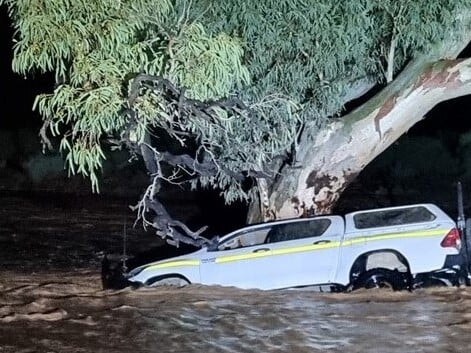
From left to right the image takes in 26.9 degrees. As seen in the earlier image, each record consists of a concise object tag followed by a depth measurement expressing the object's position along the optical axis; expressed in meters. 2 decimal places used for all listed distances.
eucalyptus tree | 13.62
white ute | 13.64
